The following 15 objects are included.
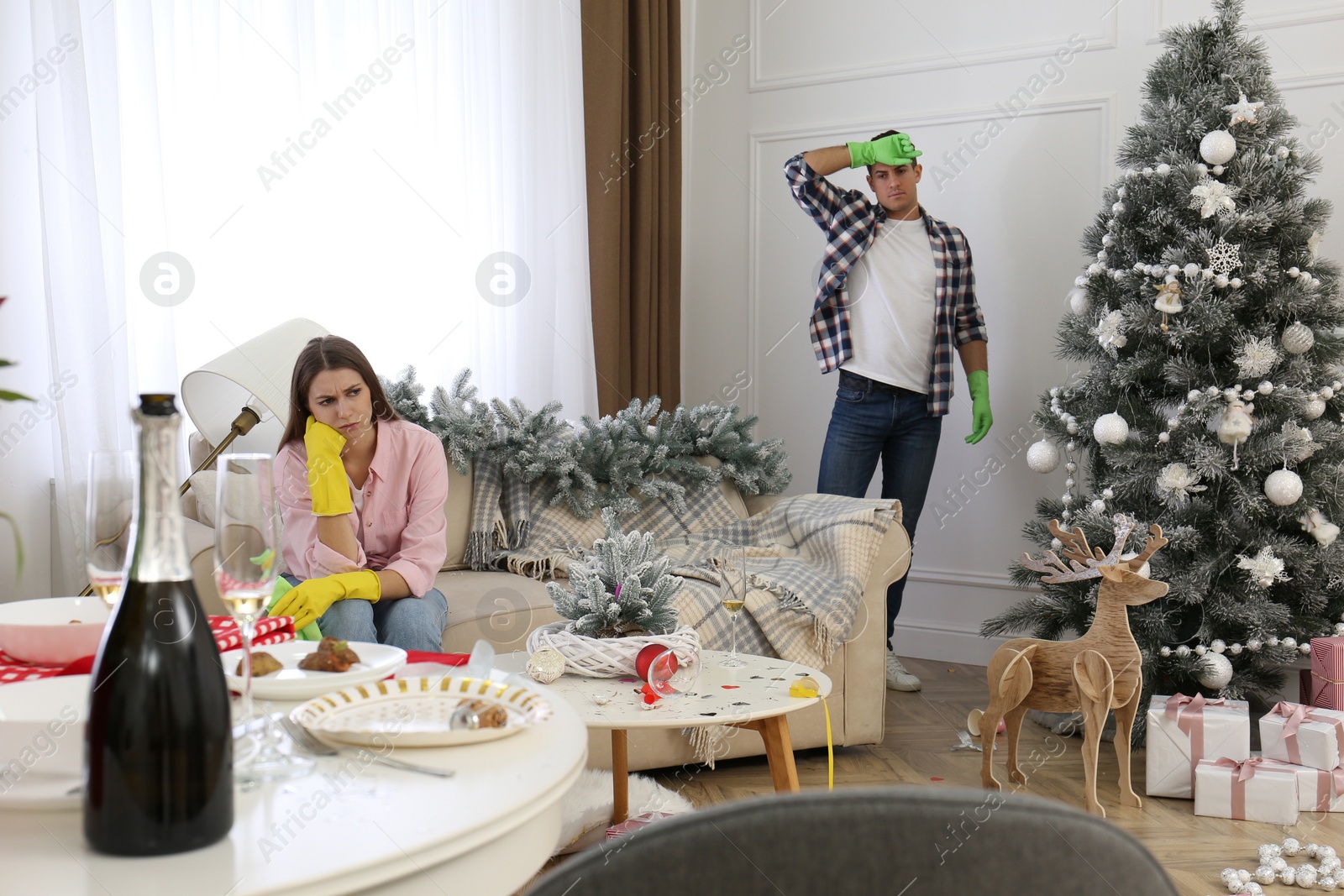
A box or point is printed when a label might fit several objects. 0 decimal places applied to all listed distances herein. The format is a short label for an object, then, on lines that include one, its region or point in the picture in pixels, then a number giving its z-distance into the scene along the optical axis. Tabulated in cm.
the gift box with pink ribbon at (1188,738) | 218
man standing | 315
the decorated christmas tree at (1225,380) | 243
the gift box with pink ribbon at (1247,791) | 208
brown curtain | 356
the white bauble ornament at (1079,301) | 270
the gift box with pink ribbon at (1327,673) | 239
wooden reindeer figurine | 206
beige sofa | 219
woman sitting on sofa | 197
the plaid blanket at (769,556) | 231
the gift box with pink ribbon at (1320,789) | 212
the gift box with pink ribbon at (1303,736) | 214
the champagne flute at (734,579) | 160
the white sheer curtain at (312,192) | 215
